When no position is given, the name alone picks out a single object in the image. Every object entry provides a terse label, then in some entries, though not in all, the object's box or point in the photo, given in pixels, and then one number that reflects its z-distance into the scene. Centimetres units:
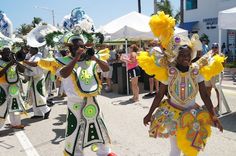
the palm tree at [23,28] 6556
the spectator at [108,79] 1253
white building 2538
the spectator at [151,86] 1074
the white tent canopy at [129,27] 1145
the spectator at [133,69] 1009
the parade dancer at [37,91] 808
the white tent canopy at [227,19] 703
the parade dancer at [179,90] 371
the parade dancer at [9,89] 686
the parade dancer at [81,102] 439
